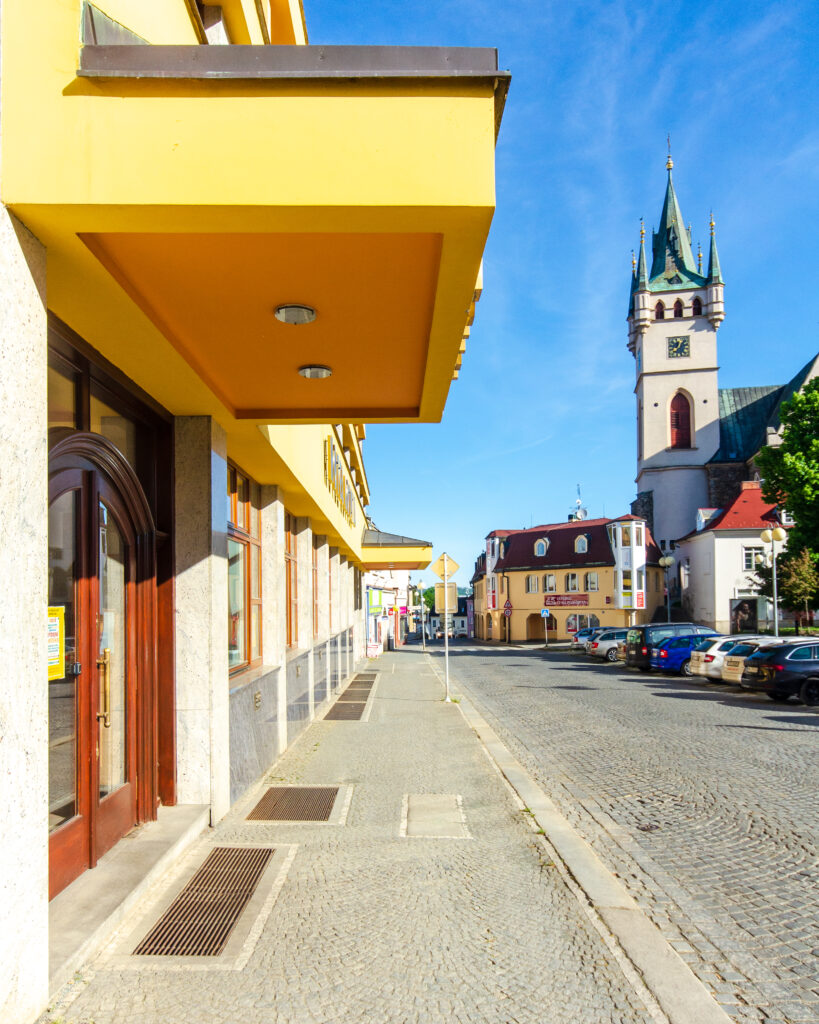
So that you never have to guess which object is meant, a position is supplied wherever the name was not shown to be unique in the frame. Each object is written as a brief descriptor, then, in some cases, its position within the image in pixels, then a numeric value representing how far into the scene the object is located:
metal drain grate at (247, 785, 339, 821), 7.37
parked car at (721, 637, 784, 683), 20.00
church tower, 71.56
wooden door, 4.84
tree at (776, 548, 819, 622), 40.66
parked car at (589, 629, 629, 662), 36.78
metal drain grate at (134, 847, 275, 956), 4.51
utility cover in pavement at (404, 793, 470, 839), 6.81
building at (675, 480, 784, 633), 53.59
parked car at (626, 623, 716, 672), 28.91
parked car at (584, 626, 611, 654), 38.57
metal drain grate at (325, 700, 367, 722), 14.70
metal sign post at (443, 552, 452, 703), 19.11
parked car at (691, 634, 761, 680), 21.91
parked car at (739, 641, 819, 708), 17.28
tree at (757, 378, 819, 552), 33.19
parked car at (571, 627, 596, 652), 46.38
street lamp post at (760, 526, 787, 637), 27.05
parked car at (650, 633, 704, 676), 27.31
